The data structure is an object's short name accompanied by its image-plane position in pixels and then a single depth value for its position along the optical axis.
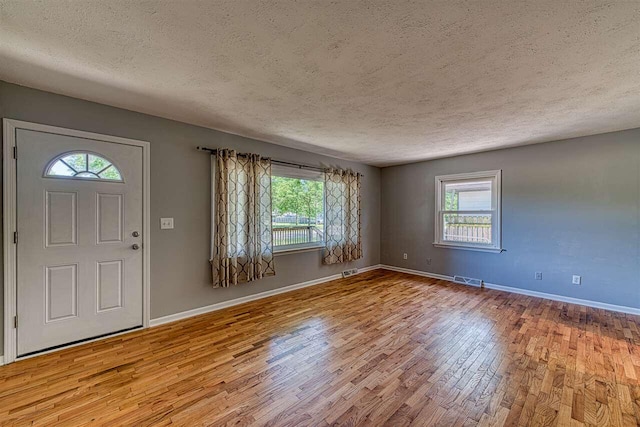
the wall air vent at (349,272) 5.28
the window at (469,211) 4.54
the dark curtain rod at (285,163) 3.42
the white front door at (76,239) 2.34
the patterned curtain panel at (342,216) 4.94
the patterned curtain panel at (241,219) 3.45
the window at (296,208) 4.26
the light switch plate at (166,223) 3.09
